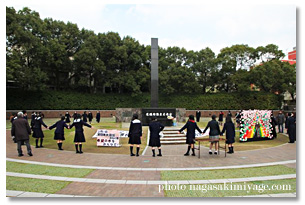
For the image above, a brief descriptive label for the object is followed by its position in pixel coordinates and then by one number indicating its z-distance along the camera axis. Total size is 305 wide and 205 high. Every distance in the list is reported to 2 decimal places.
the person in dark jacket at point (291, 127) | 12.53
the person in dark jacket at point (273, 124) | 13.70
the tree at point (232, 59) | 35.00
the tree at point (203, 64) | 35.56
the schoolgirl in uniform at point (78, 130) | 9.60
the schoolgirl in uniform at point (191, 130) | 9.15
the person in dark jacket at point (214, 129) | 9.22
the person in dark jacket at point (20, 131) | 8.61
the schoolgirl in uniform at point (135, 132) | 9.08
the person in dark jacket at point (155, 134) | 8.97
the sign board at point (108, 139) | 11.47
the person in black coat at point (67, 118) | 21.44
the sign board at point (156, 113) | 18.34
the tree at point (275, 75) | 32.66
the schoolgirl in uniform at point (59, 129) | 10.12
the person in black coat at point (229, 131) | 9.55
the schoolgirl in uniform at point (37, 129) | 10.82
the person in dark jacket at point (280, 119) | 16.39
